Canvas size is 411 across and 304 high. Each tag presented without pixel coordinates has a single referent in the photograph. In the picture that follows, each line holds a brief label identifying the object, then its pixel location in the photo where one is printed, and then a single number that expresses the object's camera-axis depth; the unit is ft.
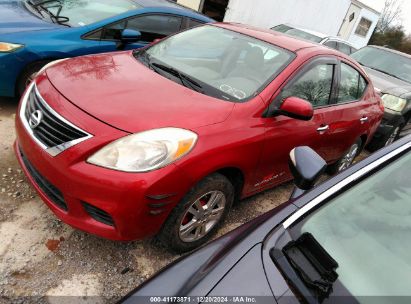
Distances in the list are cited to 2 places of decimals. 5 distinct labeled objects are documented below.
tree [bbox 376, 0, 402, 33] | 160.35
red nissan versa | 7.09
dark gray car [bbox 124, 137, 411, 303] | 4.31
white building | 38.41
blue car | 12.30
